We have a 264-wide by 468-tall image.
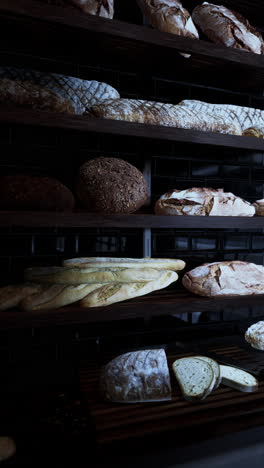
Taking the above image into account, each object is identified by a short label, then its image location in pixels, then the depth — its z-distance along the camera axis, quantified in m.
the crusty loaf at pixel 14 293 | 1.22
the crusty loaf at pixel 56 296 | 1.23
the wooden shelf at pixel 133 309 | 1.17
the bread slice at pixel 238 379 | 1.35
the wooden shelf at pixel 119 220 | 1.15
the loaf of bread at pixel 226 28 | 1.51
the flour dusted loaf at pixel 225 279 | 1.45
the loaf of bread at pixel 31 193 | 1.21
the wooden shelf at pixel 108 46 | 1.17
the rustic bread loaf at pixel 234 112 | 1.54
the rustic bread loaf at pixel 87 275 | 1.33
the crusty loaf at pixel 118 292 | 1.27
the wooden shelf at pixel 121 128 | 1.15
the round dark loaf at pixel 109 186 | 1.32
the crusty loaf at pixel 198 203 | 1.44
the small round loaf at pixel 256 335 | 1.67
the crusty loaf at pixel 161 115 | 1.32
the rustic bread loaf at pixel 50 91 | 1.22
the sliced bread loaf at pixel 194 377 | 1.30
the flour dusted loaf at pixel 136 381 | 1.26
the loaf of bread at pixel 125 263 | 1.41
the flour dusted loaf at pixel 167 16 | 1.38
